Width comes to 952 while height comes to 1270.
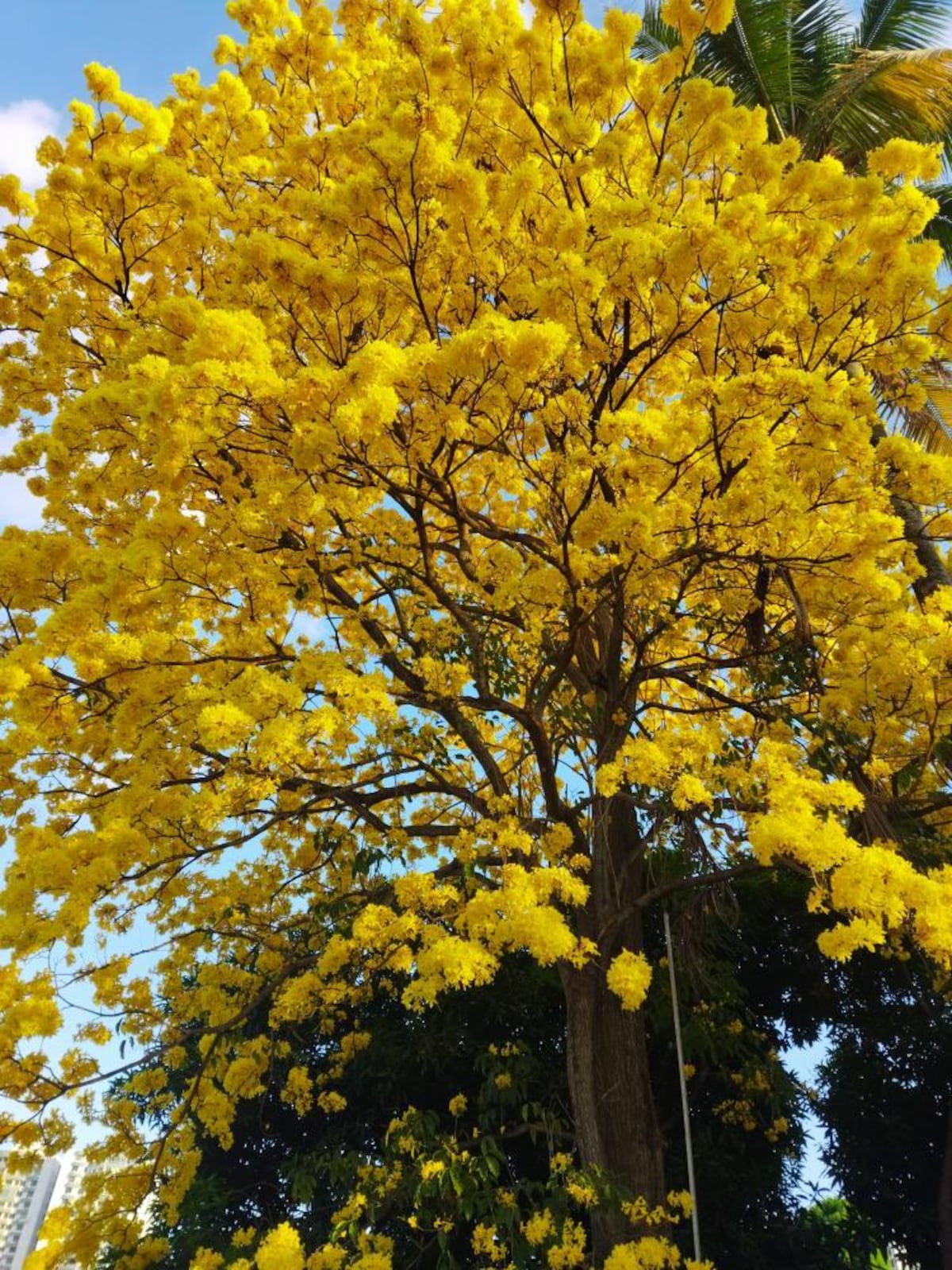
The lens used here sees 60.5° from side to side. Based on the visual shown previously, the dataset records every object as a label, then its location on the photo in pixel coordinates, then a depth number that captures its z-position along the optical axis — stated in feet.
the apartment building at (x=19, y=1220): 155.68
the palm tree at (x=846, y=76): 23.00
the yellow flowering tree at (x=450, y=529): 10.07
